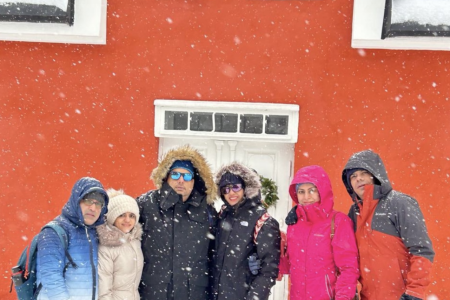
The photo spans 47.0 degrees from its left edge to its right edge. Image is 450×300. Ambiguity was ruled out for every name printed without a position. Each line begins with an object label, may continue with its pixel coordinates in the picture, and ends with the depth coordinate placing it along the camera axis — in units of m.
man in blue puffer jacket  3.69
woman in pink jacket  3.95
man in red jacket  3.73
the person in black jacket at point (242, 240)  4.15
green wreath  6.82
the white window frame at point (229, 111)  6.70
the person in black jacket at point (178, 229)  4.28
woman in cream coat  4.08
